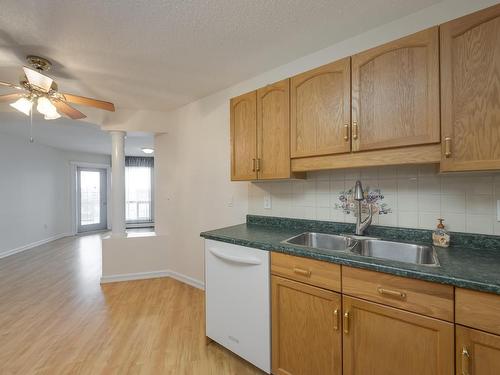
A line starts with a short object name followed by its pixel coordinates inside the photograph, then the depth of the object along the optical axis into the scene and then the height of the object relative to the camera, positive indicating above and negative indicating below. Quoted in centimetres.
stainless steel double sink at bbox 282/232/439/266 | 140 -40
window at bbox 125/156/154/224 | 677 -7
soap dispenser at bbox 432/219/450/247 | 138 -30
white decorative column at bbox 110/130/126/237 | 324 +2
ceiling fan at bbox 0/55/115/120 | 181 +76
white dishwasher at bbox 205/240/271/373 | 150 -79
